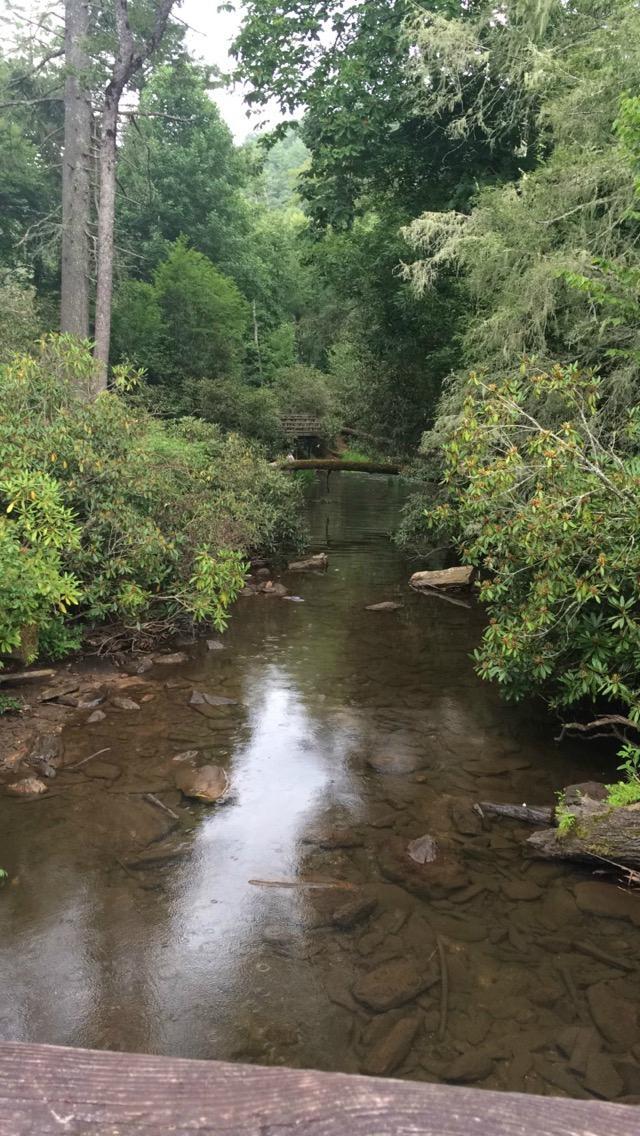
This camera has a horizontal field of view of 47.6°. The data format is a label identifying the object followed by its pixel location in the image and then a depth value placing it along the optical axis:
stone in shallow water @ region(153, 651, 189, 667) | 10.04
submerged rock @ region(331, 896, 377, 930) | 5.01
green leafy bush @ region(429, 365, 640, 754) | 6.44
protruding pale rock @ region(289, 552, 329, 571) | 17.02
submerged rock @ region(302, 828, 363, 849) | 5.96
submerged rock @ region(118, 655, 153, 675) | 9.68
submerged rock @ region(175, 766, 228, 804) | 6.62
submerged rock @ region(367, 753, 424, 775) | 7.27
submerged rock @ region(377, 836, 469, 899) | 5.37
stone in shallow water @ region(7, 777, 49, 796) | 6.41
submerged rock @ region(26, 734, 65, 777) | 6.84
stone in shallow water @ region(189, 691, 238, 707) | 8.72
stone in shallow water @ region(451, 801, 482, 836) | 6.12
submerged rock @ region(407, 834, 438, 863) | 5.70
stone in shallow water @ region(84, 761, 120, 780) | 6.80
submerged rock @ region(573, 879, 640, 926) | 5.11
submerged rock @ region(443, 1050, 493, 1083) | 3.79
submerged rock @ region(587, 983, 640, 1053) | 4.04
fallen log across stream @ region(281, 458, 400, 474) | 21.66
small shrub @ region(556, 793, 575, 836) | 5.59
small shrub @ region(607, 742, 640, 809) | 5.65
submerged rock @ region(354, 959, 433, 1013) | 4.31
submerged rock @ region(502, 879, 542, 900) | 5.29
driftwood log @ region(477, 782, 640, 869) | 5.45
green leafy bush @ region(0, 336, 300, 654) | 8.03
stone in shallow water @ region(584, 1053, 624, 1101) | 3.70
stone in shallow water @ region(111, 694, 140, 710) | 8.41
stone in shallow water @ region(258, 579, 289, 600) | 14.56
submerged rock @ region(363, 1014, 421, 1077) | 3.83
